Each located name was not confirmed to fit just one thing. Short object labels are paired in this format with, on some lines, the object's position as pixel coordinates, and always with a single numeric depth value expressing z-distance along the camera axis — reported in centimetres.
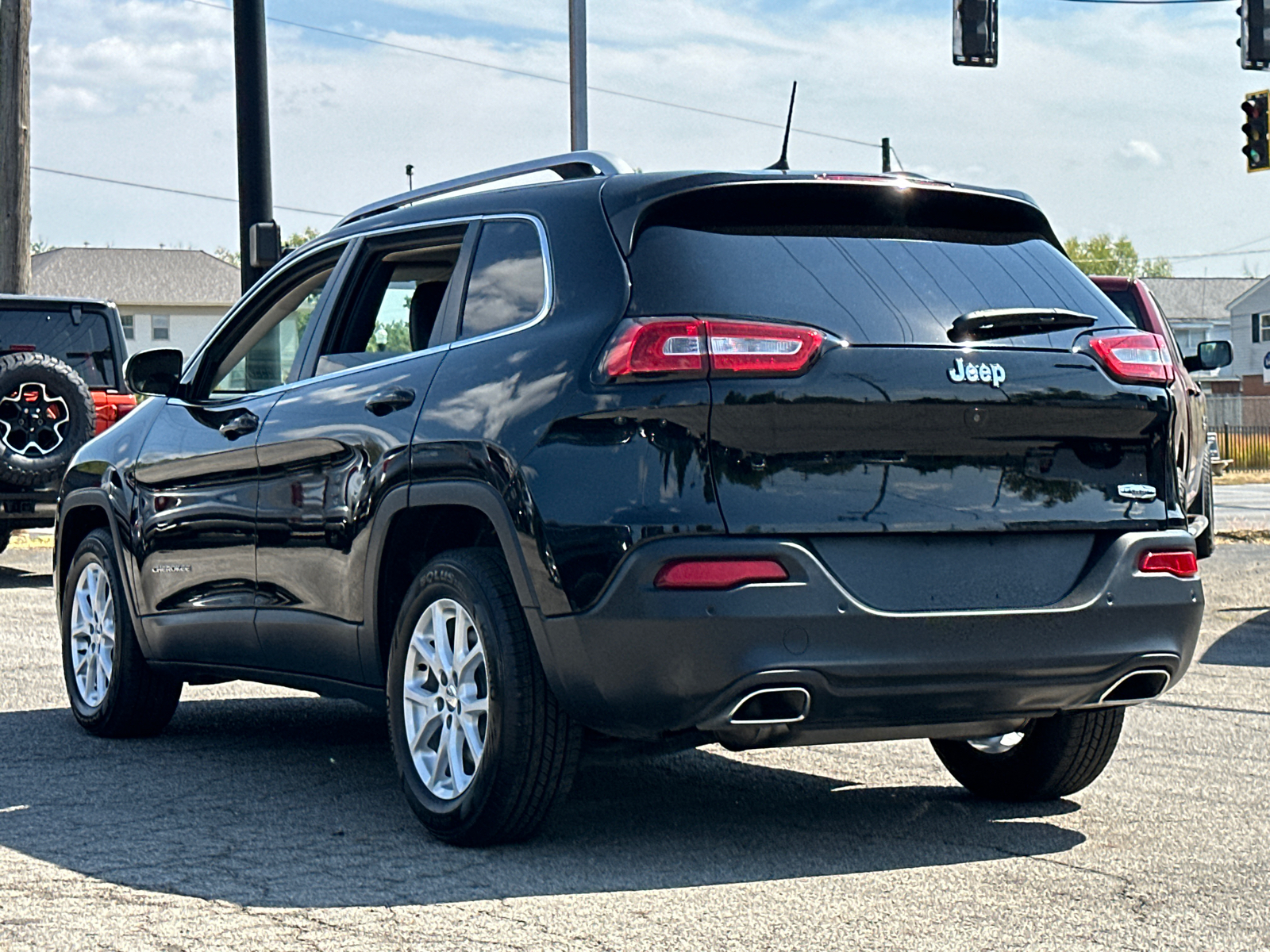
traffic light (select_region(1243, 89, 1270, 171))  2188
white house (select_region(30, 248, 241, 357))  7638
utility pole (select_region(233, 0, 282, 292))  1581
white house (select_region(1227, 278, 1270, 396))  7488
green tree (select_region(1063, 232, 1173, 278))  12775
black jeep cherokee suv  481
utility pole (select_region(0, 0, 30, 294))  2348
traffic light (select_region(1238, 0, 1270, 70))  1894
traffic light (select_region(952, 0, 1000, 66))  1916
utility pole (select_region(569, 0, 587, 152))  1866
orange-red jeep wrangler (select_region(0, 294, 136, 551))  1400
